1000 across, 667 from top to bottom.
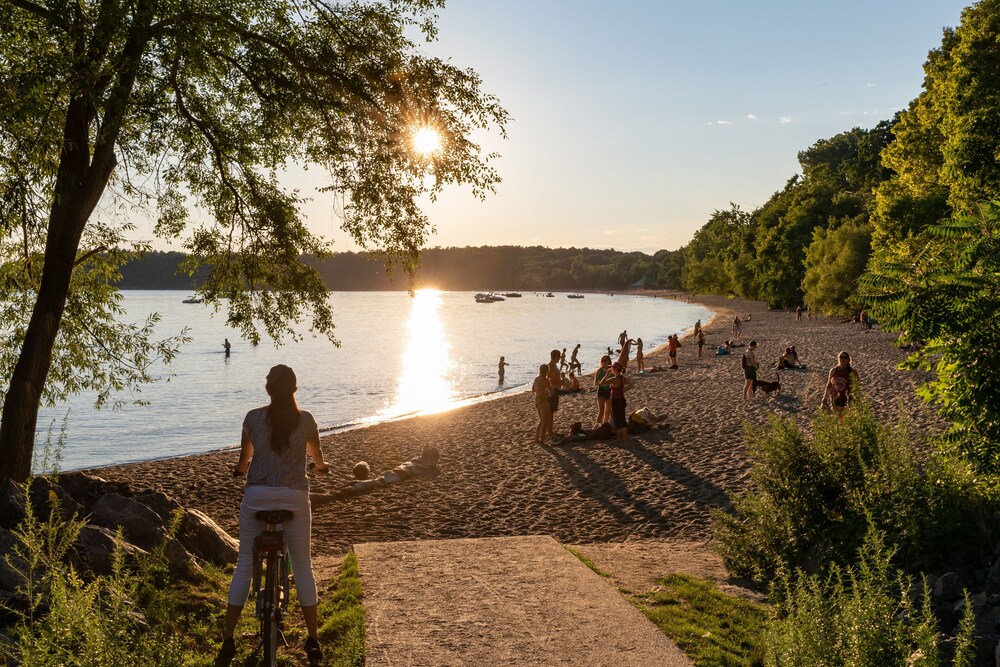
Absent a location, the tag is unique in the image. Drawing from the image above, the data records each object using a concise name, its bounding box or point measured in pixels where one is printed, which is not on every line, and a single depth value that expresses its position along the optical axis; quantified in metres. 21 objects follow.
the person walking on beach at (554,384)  16.89
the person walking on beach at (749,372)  22.00
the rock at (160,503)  8.51
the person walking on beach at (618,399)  16.41
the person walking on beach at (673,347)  34.50
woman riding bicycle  5.00
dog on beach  21.36
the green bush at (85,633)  3.65
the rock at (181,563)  7.30
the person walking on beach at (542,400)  16.78
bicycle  4.89
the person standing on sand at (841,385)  14.76
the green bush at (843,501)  6.61
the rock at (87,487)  8.27
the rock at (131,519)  7.71
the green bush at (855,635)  3.82
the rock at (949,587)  6.02
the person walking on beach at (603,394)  17.31
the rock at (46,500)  7.48
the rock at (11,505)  7.13
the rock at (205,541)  8.33
